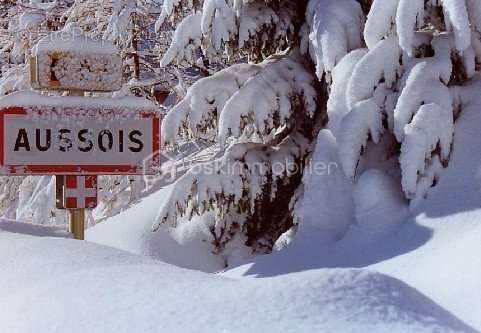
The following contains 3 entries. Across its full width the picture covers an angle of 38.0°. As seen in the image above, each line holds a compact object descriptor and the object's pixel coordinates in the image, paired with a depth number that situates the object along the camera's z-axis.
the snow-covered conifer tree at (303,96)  5.41
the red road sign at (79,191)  5.20
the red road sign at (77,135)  5.00
